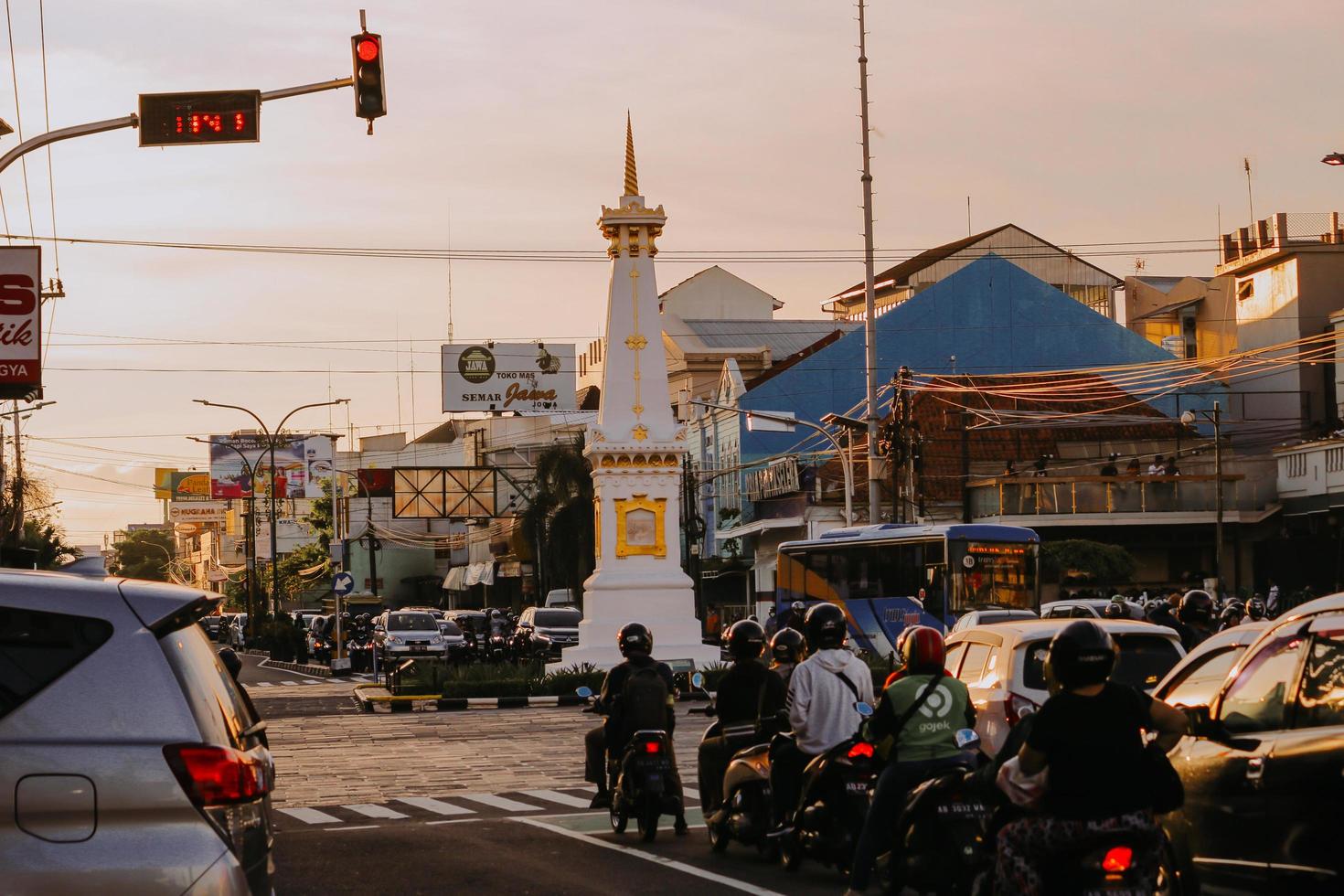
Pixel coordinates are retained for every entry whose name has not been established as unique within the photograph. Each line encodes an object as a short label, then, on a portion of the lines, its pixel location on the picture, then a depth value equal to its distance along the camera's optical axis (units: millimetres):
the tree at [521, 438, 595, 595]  79188
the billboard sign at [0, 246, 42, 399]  28484
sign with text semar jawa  92750
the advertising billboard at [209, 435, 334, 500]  124000
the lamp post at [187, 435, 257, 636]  81938
